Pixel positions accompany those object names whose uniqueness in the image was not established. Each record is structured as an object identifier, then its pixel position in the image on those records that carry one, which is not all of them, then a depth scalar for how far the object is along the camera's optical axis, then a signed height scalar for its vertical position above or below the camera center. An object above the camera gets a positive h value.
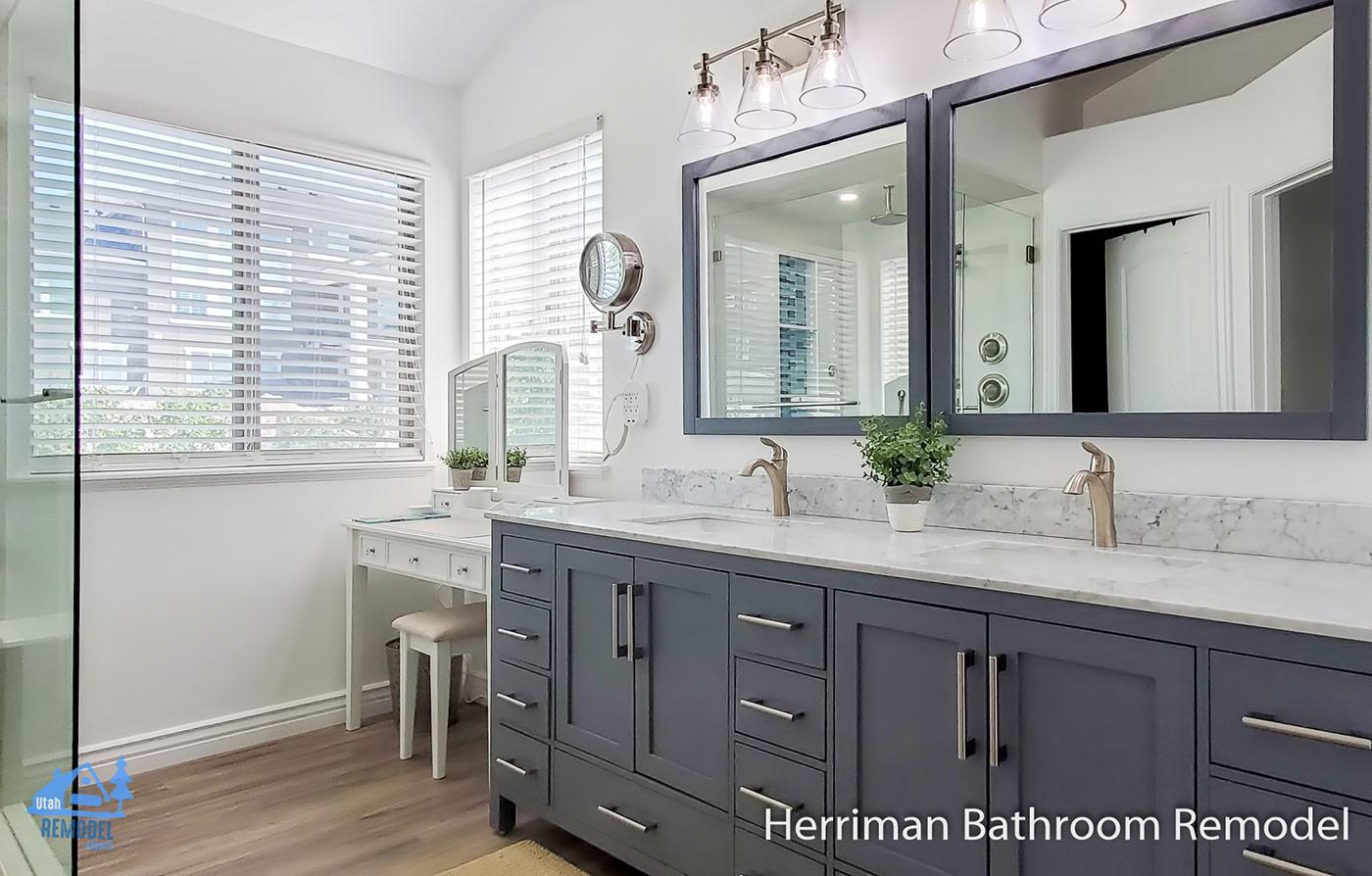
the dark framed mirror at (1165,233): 1.64 +0.42
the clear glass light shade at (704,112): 2.60 +0.95
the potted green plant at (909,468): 2.08 -0.05
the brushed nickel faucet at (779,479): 2.46 -0.09
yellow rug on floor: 2.32 -1.06
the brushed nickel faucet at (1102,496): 1.82 -0.10
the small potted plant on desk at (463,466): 3.46 -0.07
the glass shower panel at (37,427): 1.61 +0.04
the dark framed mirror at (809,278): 2.29 +0.46
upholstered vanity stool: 2.92 -0.65
